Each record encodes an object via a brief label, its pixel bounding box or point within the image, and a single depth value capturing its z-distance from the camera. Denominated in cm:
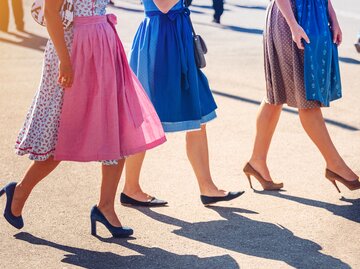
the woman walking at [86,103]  559
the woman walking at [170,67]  623
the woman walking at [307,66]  648
